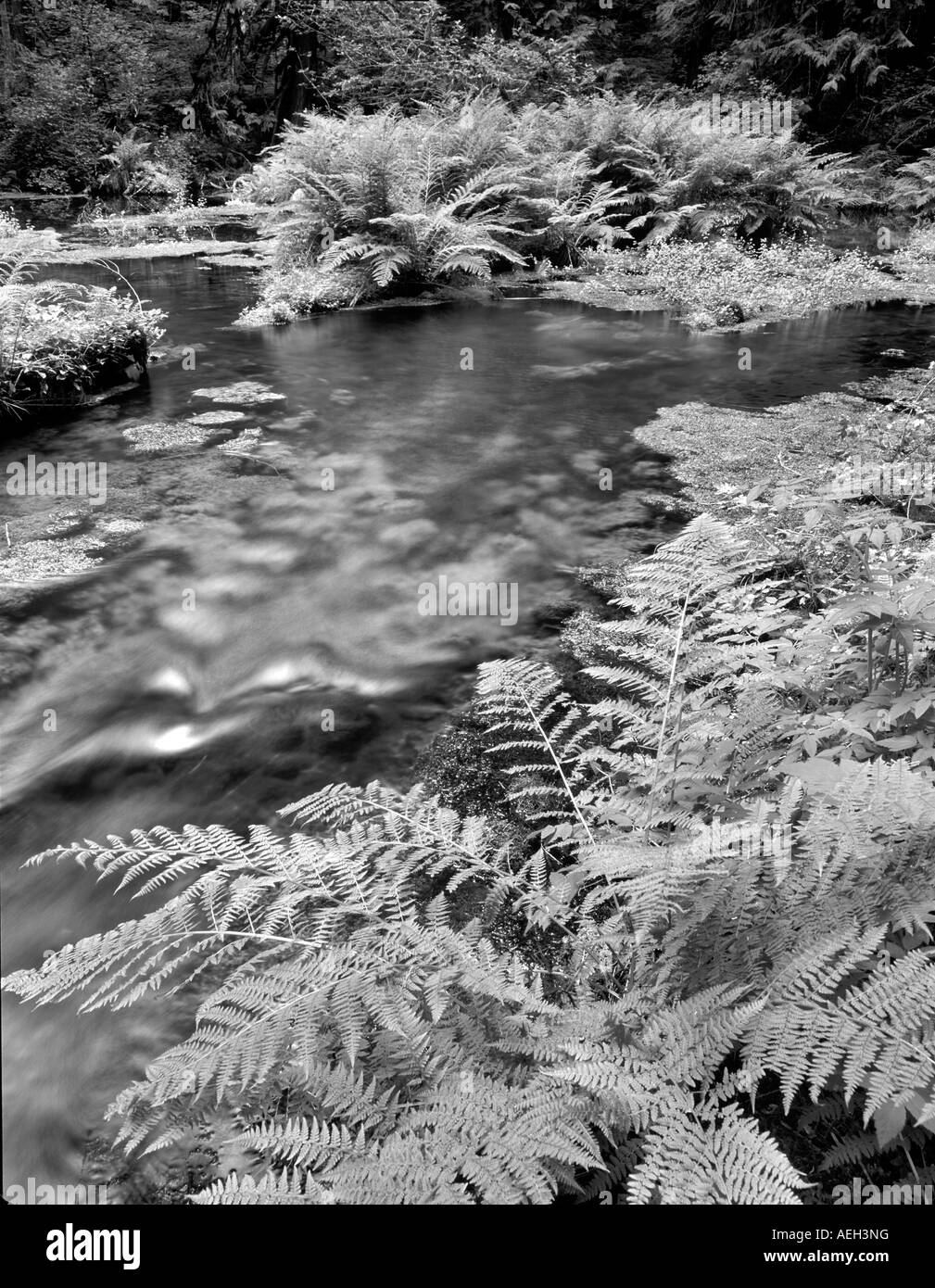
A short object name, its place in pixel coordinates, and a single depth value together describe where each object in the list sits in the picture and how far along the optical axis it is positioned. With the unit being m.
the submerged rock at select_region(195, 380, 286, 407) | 7.18
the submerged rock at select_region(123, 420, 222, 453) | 6.18
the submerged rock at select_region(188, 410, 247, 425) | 6.64
